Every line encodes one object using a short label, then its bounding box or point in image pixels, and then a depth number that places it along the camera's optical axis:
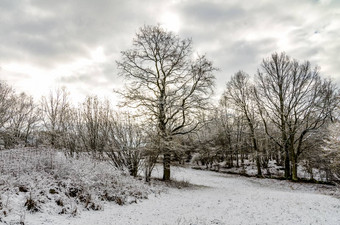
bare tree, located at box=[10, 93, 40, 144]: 27.15
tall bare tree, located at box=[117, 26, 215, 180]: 15.48
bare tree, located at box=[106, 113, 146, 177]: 12.71
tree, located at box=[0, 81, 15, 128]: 19.55
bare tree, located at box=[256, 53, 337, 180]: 19.14
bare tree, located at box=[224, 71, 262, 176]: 24.02
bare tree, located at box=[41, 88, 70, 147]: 17.98
